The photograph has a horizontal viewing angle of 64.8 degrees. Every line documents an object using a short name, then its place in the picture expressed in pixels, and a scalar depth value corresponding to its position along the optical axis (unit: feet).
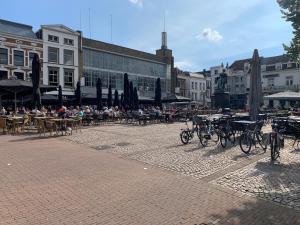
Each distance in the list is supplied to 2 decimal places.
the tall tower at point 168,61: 151.21
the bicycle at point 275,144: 22.21
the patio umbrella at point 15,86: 41.62
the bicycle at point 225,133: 28.29
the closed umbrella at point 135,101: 68.50
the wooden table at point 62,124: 36.13
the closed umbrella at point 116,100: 76.70
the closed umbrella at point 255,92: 35.21
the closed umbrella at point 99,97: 64.51
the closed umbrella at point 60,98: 59.52
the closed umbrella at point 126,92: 65.11
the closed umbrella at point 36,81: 41.58
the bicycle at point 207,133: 28.87
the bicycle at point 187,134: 30.02
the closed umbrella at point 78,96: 63.46
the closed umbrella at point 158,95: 69.61
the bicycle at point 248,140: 25.41
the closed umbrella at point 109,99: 72.22
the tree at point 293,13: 18.77
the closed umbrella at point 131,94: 67.74
